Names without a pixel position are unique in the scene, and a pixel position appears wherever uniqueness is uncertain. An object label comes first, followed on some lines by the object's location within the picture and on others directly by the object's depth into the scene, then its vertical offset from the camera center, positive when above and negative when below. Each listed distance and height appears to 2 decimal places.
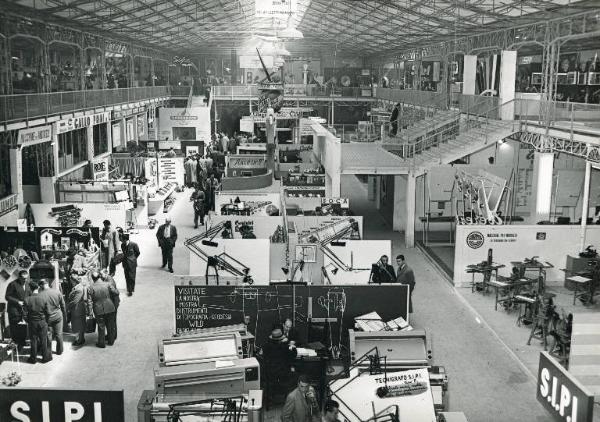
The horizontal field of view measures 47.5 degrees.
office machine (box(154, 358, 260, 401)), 7.77 -3.20
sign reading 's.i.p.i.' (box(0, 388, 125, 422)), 3.85 -1.73
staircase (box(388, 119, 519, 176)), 21.17 -1.34
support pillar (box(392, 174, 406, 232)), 23.39 -3.65
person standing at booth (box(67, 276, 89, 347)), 12.88 -3.98
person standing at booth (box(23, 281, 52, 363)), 11.80 -3.89
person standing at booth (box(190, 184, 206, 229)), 22.95 -3.55
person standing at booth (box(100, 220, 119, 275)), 16.70 -3.57
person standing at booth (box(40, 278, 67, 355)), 11.95 -3.77
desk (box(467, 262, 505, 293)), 16.14 -3.95
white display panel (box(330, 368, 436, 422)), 7.70 -3.42
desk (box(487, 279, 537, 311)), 15.13 -4.11
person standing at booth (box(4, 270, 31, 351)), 12.43 -3.75
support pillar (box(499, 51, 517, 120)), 23.47 +0.77
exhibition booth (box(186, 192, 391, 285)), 14.57 -3.34
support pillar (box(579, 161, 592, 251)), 16.50 -2.52
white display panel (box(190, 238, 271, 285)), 14.65 -3.28
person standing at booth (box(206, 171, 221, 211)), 25.11 -3.24
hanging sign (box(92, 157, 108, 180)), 27.83 -2.88
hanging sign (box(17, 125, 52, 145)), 21.03 -1.21
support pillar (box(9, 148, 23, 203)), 20.89 -2.30
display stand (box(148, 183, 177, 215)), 25.55 -3.83
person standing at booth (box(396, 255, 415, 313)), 13.86 -3.50
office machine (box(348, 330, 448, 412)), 8.84 -3.31
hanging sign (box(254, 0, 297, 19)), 20.89 +2.77
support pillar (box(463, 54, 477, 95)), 28.97 +1.19
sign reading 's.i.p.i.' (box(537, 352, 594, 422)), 4.64 -2.09
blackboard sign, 11.46 -3.44
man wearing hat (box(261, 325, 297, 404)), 9.99 -3.78
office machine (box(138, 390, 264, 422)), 7.15 -3.28
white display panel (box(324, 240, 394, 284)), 14.89 -3.41
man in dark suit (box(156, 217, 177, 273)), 18.08 -3.70
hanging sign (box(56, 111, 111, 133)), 24.94 -0.95
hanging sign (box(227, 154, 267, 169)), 27.83 -2.52
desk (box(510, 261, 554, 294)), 15.83 -3.86
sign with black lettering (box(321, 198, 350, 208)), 19.06 -2.82
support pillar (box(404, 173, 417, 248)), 21.39 -3.37
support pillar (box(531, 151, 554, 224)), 19.66 -2.38
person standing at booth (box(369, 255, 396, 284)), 13.80 -3.44
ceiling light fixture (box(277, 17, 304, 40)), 26.27 +2.58
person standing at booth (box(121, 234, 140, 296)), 15.75 -3.67
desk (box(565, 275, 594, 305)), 15.23 -4.20
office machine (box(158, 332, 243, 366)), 8.23 -3.06
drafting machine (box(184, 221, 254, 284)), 14.27 -3.31
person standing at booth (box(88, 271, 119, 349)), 12.55 -3.83
